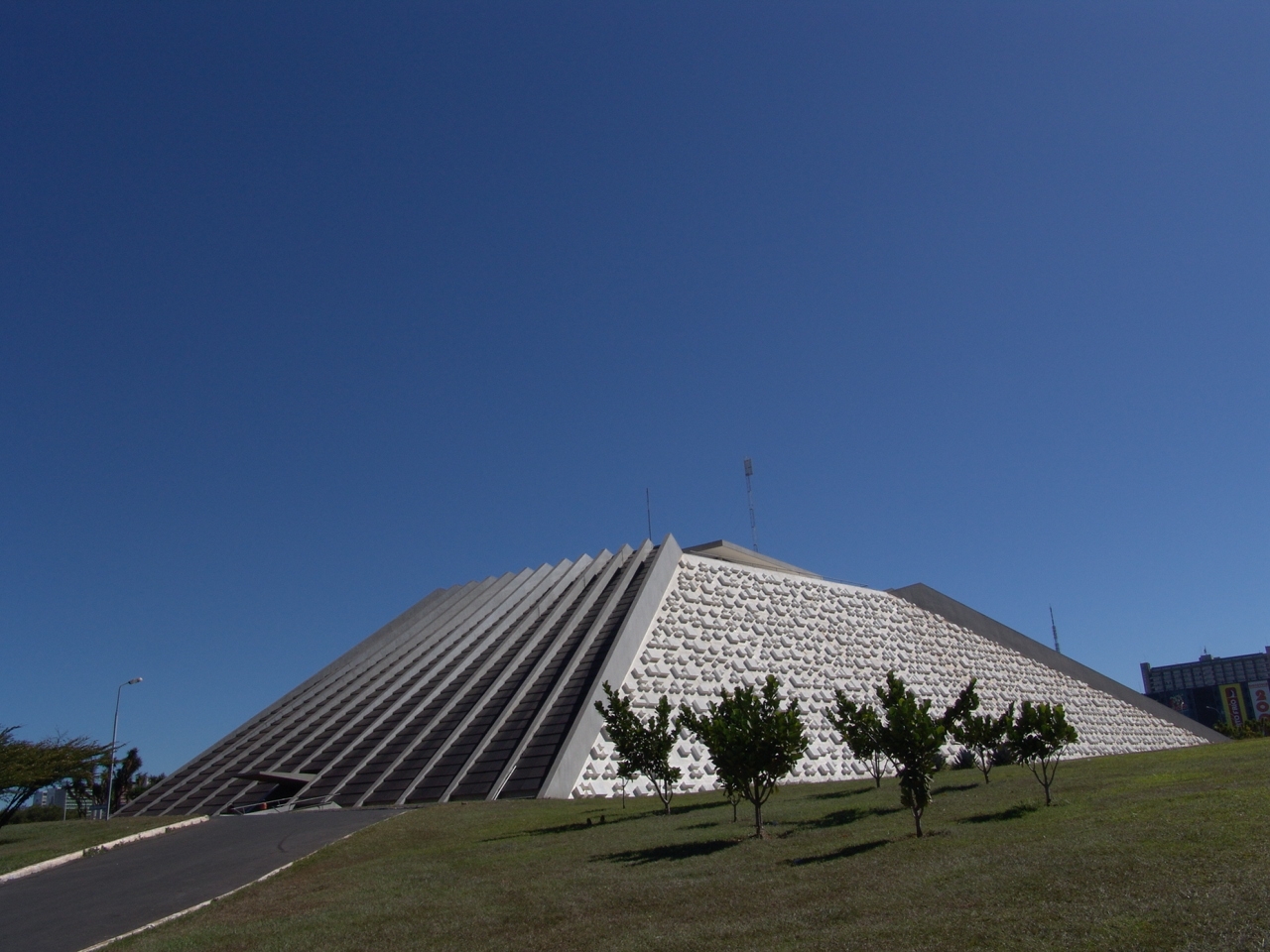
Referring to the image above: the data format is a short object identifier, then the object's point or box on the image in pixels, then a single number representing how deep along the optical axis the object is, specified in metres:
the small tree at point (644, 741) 16.06
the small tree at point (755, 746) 12.30
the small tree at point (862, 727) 12.20
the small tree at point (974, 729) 15.51
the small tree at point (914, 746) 11.20
